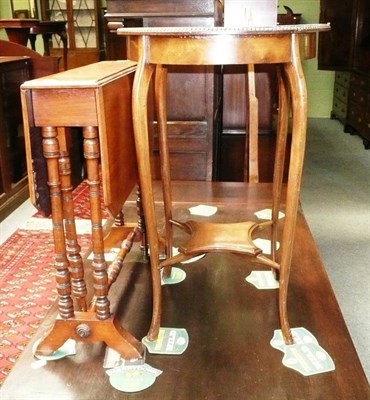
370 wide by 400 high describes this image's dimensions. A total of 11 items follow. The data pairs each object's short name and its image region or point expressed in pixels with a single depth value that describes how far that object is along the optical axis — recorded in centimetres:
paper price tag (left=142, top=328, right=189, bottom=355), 141
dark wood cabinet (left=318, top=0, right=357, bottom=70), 536
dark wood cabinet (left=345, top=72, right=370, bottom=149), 504
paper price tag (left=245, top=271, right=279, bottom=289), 175
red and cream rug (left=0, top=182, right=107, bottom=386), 188
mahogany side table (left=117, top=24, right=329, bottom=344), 120
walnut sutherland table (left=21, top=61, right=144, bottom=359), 122
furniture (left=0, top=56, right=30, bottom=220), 320
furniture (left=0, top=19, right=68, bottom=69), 477
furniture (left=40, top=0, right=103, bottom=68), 710
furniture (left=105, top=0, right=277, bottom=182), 275
